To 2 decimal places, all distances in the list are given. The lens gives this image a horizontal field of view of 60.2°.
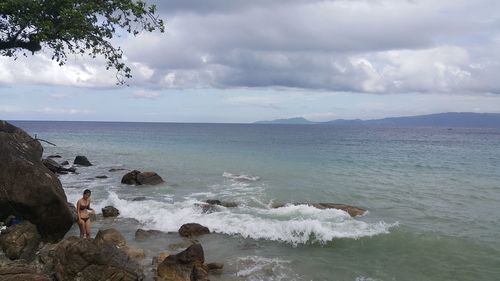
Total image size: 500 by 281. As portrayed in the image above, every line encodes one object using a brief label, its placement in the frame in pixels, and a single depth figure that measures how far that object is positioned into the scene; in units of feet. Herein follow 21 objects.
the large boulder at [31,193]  48.70
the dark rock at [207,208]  74.02
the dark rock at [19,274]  34.51
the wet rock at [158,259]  46.86
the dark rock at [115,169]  136.88
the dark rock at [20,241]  45.19
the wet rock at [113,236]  52.47
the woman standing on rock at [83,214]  53.83
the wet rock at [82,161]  153.38
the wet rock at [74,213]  63.38
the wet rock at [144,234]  58.65
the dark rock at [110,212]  71.46
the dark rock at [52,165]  123.03
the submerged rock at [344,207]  75.05
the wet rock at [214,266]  46.44
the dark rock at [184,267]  41.74
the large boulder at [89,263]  38.86
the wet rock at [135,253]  49.24
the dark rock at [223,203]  80.33
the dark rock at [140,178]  108.99
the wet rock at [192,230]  60.90
